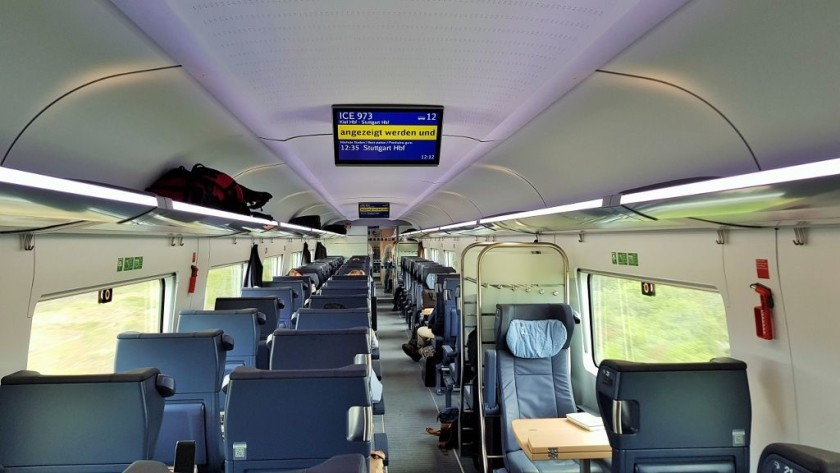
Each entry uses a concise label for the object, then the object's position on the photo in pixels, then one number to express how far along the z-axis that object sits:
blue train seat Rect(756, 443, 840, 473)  1.26
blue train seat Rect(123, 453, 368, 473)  1.45
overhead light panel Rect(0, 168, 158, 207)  1.52
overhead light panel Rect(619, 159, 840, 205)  1.46
